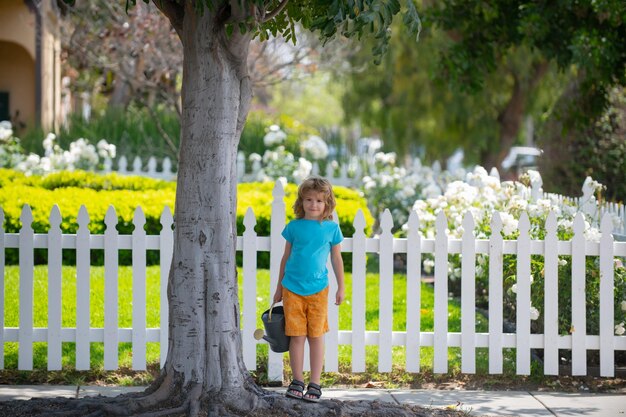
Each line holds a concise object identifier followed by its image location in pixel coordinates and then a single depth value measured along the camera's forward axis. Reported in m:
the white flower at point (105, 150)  27.33
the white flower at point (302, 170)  24.62
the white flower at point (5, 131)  28.62
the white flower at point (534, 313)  12.87
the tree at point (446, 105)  41.00
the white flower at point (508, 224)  14.35
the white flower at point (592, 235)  13.61
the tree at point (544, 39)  18.56
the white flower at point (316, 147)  28.66
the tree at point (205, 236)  10.00
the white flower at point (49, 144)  27.23
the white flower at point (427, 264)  15.48
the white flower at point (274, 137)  27.83
